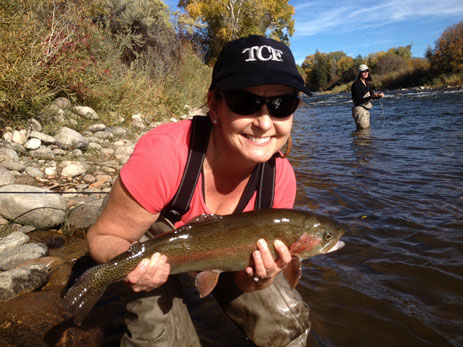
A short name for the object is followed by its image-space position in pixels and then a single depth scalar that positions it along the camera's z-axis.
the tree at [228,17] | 35.06
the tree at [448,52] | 49.34
